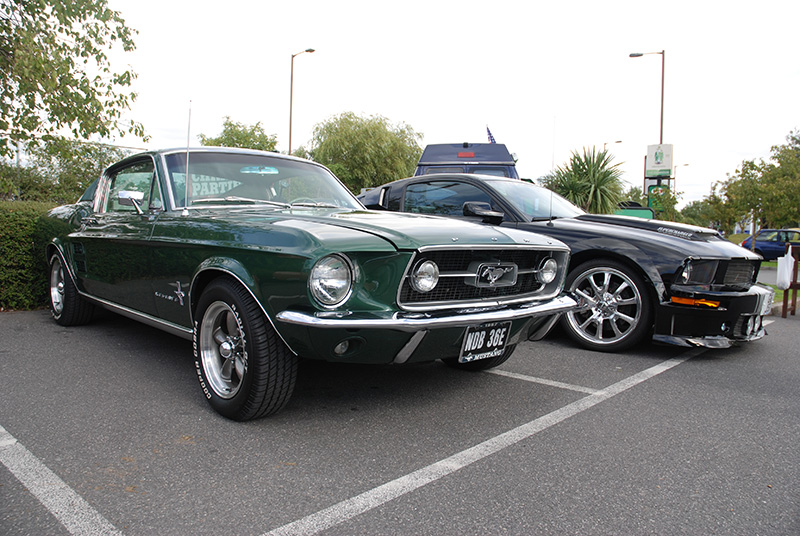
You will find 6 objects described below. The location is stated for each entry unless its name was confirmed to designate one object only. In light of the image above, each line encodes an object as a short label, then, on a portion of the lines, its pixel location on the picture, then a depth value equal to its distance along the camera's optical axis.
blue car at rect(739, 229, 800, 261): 22.52
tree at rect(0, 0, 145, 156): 7.09
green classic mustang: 2.72
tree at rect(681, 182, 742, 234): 31.08
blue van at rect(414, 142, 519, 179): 9.84
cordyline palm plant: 14.02
